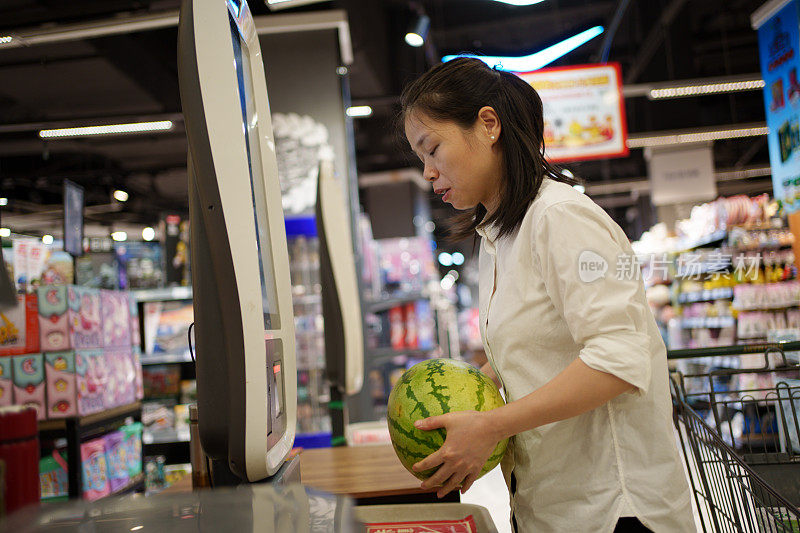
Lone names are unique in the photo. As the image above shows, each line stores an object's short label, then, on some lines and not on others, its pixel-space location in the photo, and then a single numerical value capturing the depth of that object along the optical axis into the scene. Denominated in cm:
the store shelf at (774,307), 675
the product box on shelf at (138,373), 450
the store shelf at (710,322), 770
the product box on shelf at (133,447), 416
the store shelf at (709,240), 740
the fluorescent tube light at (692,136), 1260
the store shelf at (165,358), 572
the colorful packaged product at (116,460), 389
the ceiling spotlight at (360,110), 1028
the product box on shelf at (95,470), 360
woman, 114
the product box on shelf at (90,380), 361
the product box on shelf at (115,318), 405
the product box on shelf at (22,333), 353
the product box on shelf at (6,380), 349
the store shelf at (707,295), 786
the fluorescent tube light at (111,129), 975
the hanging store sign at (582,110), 605
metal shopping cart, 177
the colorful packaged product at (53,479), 341
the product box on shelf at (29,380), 352
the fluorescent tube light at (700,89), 949
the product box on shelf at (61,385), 351
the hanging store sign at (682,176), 1173
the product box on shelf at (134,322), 452
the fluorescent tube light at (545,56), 559
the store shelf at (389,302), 691
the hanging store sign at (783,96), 573
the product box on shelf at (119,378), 402
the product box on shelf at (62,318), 356
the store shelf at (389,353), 683
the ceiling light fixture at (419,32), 674
